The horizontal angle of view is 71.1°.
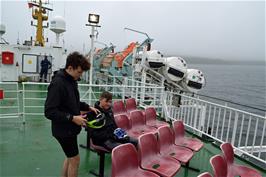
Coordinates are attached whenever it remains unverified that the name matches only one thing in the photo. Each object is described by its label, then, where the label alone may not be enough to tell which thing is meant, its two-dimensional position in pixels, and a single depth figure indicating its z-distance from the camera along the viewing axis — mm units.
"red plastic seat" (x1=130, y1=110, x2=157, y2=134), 3149
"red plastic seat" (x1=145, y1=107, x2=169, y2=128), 3501
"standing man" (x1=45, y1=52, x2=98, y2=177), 1633
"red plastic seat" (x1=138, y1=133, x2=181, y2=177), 2045
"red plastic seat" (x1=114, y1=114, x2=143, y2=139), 2921
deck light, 3869
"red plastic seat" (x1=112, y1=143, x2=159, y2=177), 1802
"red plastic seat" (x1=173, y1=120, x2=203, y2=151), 2763
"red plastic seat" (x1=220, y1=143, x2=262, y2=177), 2238
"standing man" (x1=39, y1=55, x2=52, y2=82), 8325
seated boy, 2416
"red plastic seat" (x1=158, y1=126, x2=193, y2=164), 2392
